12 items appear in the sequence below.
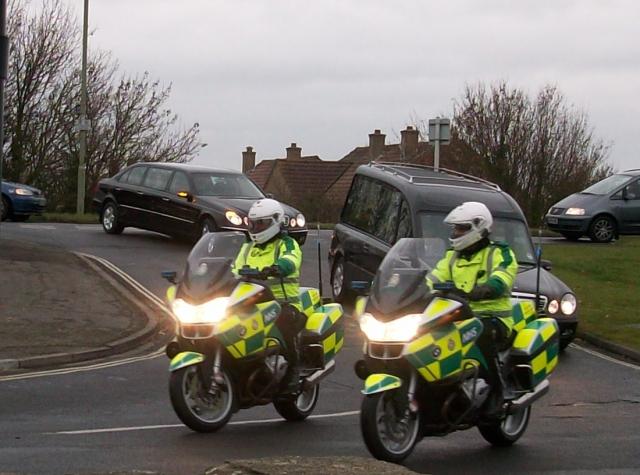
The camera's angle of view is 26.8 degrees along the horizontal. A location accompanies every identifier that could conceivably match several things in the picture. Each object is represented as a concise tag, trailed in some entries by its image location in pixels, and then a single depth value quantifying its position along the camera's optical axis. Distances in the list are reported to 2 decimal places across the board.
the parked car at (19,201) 30.33
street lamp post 38.81
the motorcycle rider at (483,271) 9.60
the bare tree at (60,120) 47.38
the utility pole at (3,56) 16.84
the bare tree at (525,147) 52.84
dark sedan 24.45
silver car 31.02
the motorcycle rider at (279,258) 10.85
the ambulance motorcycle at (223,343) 10.17
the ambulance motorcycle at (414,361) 8.90
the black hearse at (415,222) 16.11
